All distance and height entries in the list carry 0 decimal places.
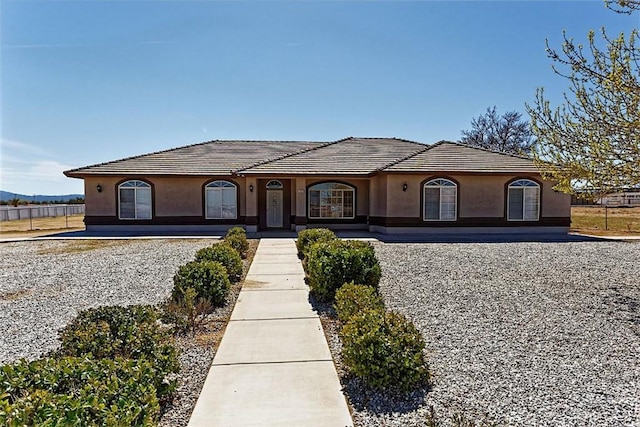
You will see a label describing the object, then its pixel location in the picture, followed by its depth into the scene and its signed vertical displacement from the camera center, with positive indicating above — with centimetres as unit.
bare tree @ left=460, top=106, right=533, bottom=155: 4338 +732
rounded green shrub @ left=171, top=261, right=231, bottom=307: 671 -132
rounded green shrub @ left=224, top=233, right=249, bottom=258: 1149 -115
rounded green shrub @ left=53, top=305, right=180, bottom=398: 382 -136
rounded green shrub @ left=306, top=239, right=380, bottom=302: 704 -117
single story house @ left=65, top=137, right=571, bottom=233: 1875 +38
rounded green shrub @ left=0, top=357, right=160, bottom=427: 220 -121
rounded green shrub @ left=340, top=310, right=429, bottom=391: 393 -148
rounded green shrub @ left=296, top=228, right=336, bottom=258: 1127 -103
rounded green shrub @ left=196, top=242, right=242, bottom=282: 844 -115
